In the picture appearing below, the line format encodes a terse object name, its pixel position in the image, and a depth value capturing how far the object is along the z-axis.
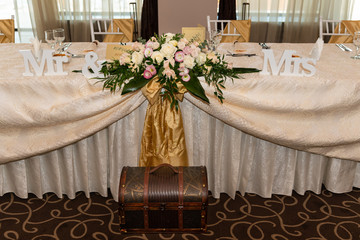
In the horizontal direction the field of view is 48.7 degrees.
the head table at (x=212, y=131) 2.27
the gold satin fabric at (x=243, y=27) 3.55
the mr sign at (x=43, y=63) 2.30
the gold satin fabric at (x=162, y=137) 2.36
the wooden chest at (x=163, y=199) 2.14
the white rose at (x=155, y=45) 2.16
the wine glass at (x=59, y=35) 2.63
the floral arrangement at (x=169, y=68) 2.13
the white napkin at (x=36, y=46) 2.54
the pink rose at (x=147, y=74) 2.13
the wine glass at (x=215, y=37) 2.63
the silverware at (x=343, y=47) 2.99
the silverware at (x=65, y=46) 2.85
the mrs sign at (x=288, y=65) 2.31
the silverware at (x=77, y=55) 2.77
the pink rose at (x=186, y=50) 2.14
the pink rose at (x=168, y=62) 2.11
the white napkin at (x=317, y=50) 2.59
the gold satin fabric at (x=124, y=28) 3.58
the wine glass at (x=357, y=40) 2.69
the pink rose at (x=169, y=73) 2.09
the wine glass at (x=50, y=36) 2.61
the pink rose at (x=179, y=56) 2.13
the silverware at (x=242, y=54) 2.79
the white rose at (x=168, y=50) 2.12
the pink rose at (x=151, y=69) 2.14
